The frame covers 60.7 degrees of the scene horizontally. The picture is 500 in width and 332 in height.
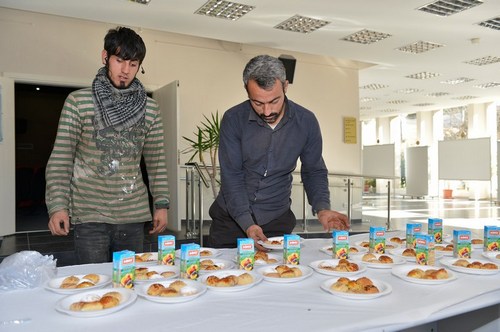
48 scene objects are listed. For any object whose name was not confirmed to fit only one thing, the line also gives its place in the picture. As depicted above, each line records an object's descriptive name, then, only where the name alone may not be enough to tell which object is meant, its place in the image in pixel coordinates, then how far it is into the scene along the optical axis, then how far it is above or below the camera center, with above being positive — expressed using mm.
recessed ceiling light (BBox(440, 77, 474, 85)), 9371 +1915
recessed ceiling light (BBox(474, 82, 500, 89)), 9984 +1929
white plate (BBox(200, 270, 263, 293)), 1302 -367
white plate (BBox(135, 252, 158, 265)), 1655 -365
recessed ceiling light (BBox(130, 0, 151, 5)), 4742 +1854
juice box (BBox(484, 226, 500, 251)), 1894 -324
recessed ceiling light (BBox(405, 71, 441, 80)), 8719 +1899
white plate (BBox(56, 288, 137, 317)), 1079 -362
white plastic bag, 1351 -334
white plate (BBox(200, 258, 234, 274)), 1614 -371
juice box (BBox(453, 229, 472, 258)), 1755 -325
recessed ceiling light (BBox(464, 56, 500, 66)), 7613 +1913
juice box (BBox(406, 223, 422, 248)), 1936 -301
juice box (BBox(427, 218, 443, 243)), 2105 -312
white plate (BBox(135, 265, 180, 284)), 1428 -363
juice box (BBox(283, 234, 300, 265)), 1628 -316
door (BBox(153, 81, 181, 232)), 5266 +287
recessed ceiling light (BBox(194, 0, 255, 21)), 4961 +1901
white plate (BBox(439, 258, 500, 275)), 1494 -369
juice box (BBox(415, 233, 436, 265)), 1640 -326
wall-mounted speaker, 6500 +1579
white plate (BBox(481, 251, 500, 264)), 1712 -370
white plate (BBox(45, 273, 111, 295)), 1295 -367
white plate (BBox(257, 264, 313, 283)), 1395 -367
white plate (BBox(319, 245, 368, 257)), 1845 -371
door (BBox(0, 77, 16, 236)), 5180 +146
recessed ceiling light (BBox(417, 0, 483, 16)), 4984 +1917
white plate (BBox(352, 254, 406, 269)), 1588 -368
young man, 1751 +35
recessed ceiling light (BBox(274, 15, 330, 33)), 5500 +1896
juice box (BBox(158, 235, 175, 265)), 1618 -315
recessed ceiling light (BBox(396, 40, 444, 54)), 6661 +1903
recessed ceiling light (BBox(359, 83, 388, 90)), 10002 +1911
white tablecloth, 1039 -383
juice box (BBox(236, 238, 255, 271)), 1543 -313
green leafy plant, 5493 +305
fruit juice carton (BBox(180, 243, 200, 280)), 1432 -316
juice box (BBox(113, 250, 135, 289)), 1309 -313
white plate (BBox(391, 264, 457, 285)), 1375 -369
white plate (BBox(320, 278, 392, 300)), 1221 -369
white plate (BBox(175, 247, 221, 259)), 1791 -366
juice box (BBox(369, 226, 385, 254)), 1861 -323
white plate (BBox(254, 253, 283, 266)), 1654 -372
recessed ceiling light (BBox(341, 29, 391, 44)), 6070 +1896
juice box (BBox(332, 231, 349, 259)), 1744 -322
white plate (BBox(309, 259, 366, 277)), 1466 -367
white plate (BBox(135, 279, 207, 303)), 1182 -362
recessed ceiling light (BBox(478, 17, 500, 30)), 5641 +1923
